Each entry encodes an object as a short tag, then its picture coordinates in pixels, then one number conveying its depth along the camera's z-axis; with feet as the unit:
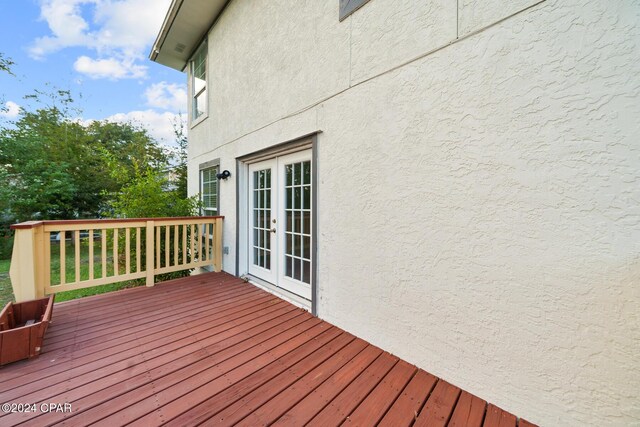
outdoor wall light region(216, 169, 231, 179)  14.92
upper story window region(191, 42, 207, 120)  18.85
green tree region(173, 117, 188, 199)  27.88
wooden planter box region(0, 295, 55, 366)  6.39
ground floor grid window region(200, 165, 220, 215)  17.31
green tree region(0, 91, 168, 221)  27.78
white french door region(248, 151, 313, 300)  10.46
